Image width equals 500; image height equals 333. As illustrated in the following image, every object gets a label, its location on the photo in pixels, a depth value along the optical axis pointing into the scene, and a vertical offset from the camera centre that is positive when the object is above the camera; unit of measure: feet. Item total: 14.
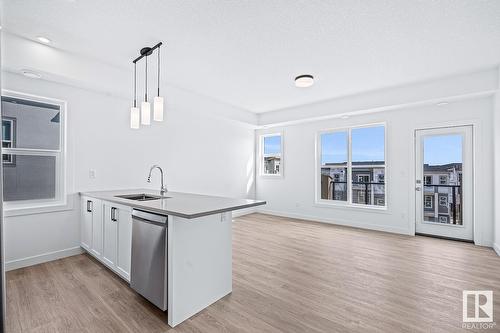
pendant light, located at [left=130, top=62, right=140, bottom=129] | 9.44 +1.79
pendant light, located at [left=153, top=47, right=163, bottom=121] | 8.44 +1.97
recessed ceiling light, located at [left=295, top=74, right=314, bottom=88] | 12.71 +4.43
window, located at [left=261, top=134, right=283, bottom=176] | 22.00 +1.02
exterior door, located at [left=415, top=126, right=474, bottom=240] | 13.96 -0.94
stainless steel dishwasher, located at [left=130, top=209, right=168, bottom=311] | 6.81 -2.67
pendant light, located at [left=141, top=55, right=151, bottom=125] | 8.82 +1.89
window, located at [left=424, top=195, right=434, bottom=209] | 15.18 -2.13
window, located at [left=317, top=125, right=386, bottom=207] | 17.07 +0.00
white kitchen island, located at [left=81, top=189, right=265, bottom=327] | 6.67 -2.45
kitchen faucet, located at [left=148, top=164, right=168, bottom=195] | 11.19 -1.16
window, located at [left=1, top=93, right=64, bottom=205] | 10.32 +0.61
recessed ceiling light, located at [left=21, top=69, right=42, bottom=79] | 9.90 +3.69
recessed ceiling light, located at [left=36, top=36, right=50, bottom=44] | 9.46 +4.83
